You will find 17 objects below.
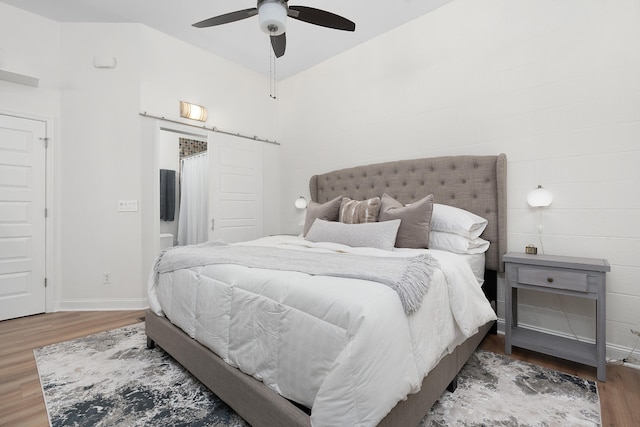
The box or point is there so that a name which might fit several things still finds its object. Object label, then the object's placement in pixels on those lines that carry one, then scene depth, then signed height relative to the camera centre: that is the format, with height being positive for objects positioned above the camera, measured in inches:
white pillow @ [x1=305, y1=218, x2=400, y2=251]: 89.0 -6.5
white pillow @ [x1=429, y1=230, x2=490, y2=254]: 91.0 -9.2
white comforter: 39.3 -19.3
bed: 47.8 -24.6
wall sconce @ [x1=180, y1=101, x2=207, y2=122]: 141.6 +46.6
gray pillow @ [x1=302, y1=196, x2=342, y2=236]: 119.6 +0.1
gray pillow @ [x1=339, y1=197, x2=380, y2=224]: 105.1 +0.2
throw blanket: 50.3 -10.8
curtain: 182.9 +7.6
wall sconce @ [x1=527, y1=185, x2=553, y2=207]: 89.5 +4.8
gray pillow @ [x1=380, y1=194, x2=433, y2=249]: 91.6 -3.4
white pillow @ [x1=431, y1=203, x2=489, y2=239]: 93.0 -2.6
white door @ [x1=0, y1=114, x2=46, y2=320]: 117.6 -2.2
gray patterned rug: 59.6 -40.0
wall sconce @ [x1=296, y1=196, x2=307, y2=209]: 160.2 +4.7
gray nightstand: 73.8 -19.0
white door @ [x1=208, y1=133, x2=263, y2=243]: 153.1 +12.2
